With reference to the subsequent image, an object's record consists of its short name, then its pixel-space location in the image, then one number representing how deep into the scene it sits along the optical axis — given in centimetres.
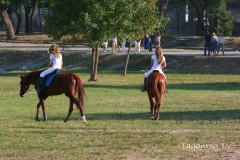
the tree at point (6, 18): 8381
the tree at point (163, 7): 8116
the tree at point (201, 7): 7817
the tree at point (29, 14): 9169
